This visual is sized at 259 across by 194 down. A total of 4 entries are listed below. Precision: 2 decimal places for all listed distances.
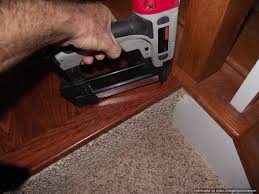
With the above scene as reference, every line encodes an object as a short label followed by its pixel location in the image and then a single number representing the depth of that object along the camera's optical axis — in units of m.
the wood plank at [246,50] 0.73
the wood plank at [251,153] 0.66
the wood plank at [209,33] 0.54
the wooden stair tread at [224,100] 0.68
